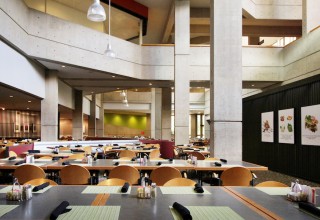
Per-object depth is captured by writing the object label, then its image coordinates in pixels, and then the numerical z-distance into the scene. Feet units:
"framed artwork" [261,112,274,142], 26.94
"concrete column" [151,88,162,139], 61.60
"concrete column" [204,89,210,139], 72.69
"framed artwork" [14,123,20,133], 49.99
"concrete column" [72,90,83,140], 48.52
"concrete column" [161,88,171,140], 45.81
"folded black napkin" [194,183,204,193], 7.71
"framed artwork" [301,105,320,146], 20.35
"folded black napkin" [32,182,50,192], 7.54
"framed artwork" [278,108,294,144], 23.56
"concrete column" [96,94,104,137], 69.41
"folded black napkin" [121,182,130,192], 7.59
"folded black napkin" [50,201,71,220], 5.43
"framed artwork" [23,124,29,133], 52.18
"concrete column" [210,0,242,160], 19.92
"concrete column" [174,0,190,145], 34.13
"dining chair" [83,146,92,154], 21.87
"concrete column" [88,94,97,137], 61.03
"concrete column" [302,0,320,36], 30.84
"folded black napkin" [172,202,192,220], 5.45
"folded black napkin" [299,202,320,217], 5.72
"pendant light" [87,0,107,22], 14.55
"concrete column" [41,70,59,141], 32.34
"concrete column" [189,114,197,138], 86.30
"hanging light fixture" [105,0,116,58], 24.46
